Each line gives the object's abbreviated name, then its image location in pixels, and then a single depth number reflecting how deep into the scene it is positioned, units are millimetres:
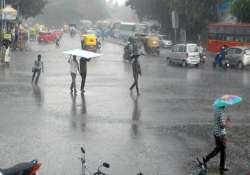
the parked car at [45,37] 73438
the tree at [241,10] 52312
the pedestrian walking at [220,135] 11977
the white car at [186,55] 40750
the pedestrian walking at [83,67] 24516
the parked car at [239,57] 39844
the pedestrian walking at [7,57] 36247
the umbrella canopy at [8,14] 47594
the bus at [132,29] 83238
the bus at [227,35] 49812
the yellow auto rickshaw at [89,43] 53906
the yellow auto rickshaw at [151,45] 57056
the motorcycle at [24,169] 8805
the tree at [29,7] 73288
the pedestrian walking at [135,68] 23969
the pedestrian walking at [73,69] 24031
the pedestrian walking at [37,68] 26797
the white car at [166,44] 68525
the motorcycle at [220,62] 40688
